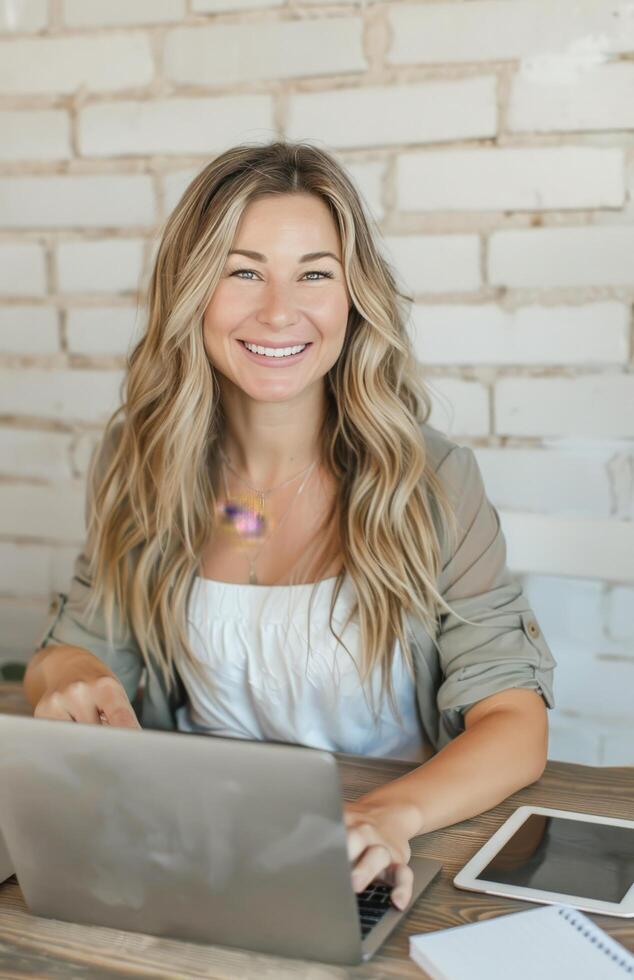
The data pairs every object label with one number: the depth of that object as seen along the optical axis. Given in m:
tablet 0.94
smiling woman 1.39
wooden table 0.86
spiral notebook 0.82
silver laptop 0.79
